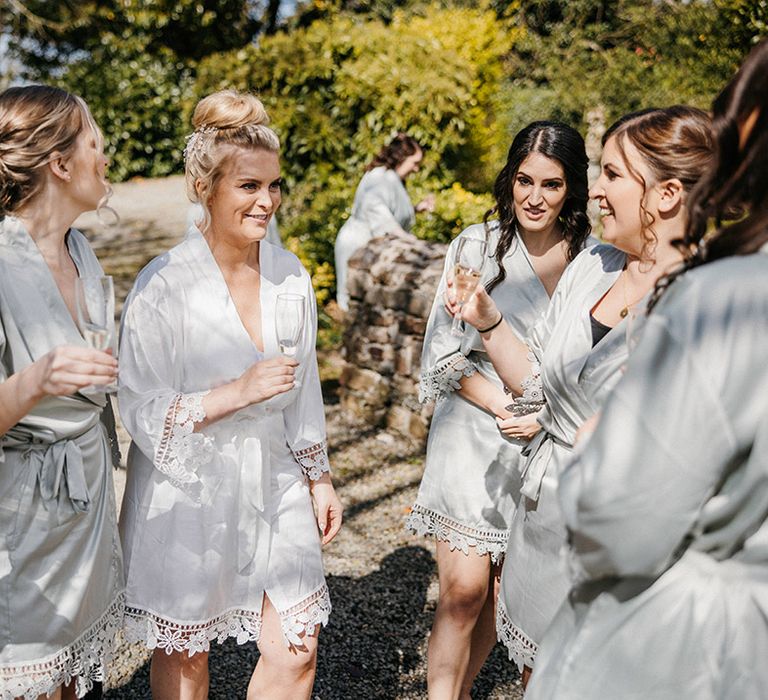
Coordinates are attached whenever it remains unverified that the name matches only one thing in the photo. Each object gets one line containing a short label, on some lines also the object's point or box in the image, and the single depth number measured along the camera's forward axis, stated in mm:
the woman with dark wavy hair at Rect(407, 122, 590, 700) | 2957
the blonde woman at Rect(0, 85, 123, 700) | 2148
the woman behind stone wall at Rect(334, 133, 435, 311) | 7152
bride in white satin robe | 2441
